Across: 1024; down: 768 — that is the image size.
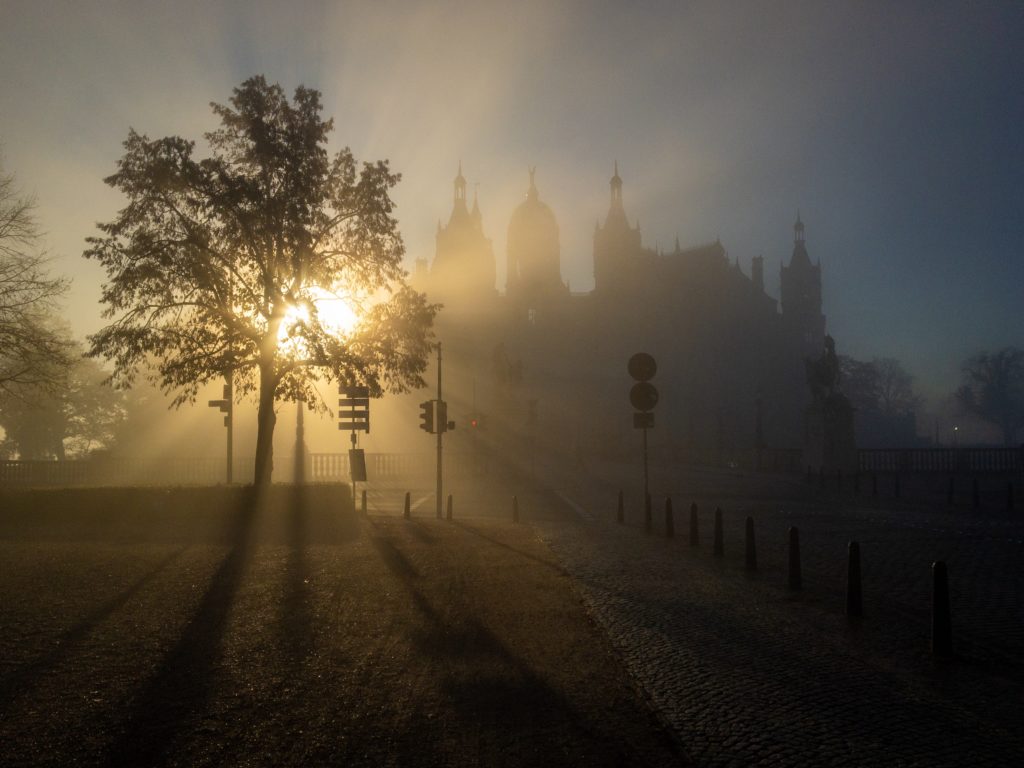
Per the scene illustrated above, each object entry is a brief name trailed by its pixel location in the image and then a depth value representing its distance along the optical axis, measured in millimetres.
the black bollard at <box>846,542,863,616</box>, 9203
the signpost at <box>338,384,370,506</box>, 22078
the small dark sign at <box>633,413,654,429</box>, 18234
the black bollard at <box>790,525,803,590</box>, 10906
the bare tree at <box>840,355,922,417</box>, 105750
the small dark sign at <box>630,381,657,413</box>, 18125
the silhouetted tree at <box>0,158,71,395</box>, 24578
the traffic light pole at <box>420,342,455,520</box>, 22594
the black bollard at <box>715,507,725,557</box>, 14078
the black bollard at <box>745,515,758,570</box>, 12727
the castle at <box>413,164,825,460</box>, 77750
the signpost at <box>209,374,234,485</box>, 24689
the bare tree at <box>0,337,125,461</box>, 52062
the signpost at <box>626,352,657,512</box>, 18156
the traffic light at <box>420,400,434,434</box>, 22891
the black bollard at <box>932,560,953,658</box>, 7504
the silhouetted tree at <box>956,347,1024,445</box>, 94938
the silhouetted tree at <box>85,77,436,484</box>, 20547
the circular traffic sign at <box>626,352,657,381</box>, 18188
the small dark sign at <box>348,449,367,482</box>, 23016
